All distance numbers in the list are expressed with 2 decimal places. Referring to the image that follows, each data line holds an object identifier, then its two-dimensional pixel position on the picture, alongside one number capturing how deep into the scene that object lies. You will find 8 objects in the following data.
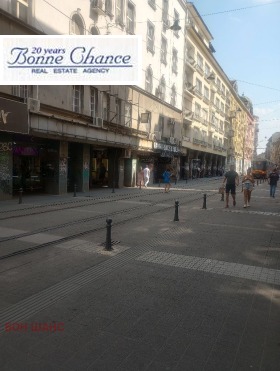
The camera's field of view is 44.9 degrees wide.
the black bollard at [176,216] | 11.17
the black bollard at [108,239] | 7.29
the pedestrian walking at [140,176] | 25.72
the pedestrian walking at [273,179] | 20.41
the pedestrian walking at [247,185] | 14.46
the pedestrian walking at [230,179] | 14.67
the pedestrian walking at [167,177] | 22.72
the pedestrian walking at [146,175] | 26.64
